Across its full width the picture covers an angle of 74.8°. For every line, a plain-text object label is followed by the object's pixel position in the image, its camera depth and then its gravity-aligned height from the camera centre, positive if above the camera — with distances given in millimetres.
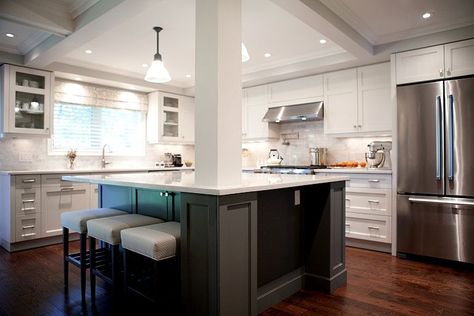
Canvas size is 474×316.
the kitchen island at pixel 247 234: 1775 -510
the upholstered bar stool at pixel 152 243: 1883 -508
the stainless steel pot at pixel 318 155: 4910 +104
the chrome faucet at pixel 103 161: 5266 +15
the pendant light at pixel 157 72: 3326 +963
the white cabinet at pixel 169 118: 5836 +848
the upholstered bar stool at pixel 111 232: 2215 -517
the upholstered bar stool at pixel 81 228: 2469 -552
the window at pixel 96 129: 4930 +568
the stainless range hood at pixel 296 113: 4629 +764
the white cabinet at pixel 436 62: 3252 +1095
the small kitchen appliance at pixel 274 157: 5270 +73
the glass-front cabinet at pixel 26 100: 4047 +845
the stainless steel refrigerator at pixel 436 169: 3172 -86
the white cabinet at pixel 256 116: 5426 +816
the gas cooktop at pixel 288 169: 4500 -117
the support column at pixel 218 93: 1882 +431
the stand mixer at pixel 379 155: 4246 +89
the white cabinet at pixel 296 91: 4750 +1137
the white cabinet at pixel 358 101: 4121 +843
